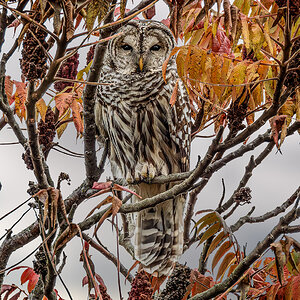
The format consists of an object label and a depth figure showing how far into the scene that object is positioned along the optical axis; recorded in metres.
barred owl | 9.95
